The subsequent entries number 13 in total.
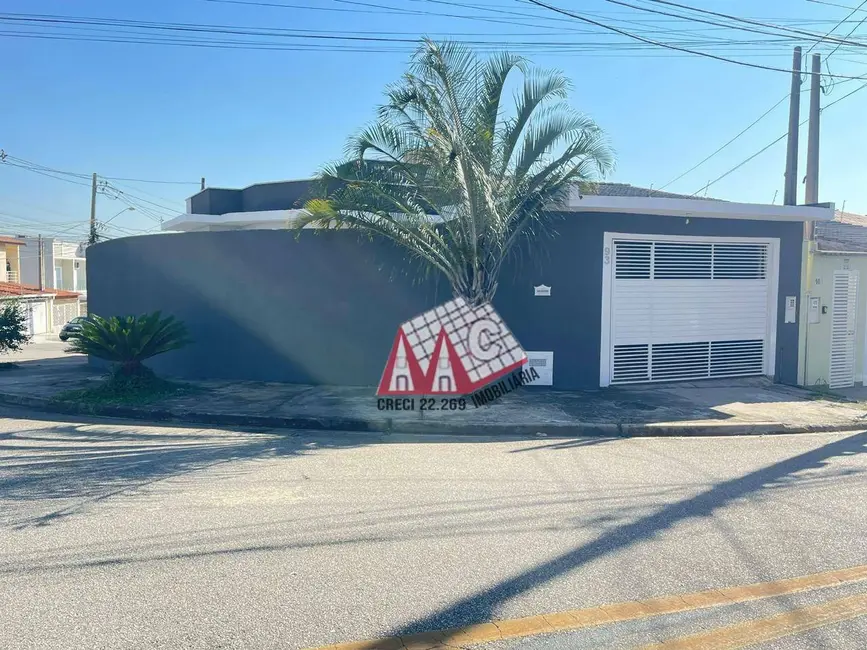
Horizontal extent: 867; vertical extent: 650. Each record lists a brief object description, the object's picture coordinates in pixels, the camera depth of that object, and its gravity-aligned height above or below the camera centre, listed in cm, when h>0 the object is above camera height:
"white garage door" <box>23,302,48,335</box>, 3269 -106
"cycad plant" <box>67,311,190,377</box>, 1006 -67
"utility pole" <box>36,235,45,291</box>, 4359 +235
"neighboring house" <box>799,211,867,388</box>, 1225 -6
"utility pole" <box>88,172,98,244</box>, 3412 +574
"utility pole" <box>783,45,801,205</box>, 1446 +406
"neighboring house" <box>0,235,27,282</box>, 3812 +269
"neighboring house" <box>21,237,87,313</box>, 4803 +290
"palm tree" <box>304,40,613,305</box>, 858 +202
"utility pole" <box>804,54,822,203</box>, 1455 +413
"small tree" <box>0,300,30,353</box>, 1490 -73
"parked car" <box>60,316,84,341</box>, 2681 -126
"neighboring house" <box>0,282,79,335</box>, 3252 -35
